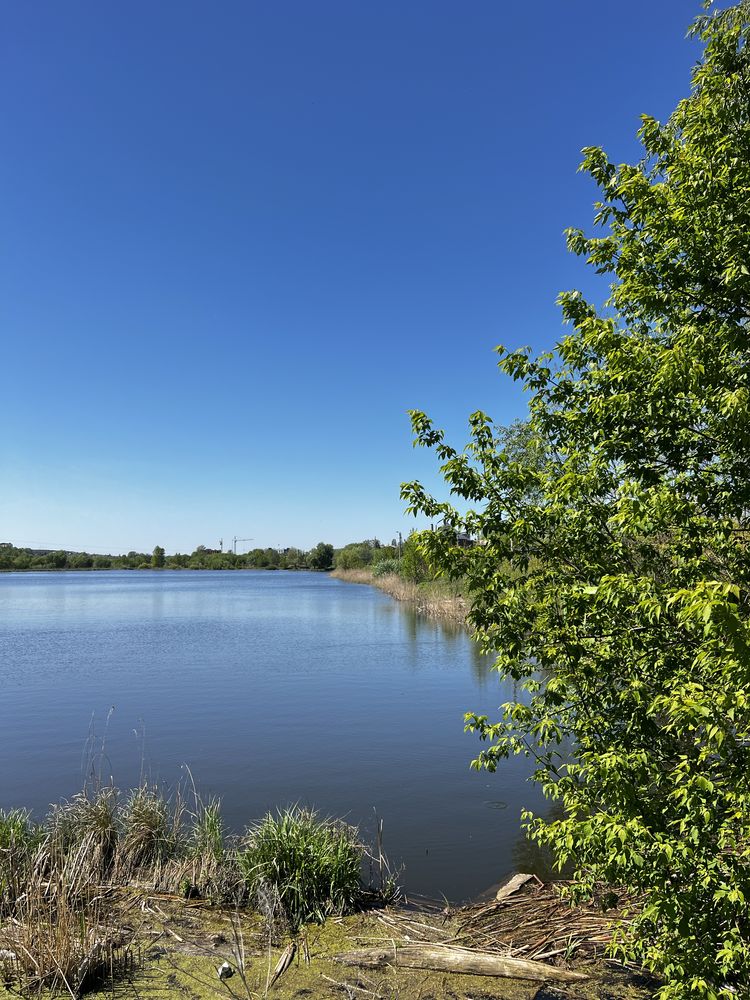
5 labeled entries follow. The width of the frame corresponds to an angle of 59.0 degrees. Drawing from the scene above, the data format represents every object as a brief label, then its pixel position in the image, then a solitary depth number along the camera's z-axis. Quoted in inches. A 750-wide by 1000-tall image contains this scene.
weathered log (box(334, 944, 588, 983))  227.3
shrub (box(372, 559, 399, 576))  3428.6
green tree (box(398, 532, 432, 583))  2437.3
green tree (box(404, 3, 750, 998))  148.7
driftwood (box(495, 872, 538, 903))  307.0
